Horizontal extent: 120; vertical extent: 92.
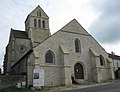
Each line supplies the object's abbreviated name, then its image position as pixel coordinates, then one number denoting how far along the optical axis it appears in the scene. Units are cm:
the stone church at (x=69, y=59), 1392
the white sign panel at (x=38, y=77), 1217
